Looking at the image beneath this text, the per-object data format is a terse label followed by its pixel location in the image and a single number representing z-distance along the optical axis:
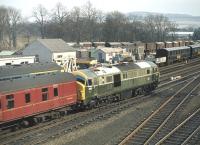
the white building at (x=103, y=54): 72.00
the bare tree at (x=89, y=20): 141.11
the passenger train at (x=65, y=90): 21.89
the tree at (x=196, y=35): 185.68
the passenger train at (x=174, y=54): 68.31
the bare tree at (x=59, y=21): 133.25
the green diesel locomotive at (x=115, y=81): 28.28
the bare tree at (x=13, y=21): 135.12
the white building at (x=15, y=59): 51.09
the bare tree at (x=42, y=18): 143.07
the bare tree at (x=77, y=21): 135.50
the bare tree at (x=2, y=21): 130.86
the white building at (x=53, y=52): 59.81
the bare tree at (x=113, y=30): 138.88
